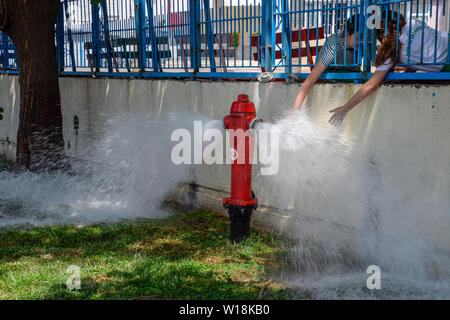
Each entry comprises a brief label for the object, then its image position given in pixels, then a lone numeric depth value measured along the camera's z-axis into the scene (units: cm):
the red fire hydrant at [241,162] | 482
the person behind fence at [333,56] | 522
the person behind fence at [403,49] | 457
